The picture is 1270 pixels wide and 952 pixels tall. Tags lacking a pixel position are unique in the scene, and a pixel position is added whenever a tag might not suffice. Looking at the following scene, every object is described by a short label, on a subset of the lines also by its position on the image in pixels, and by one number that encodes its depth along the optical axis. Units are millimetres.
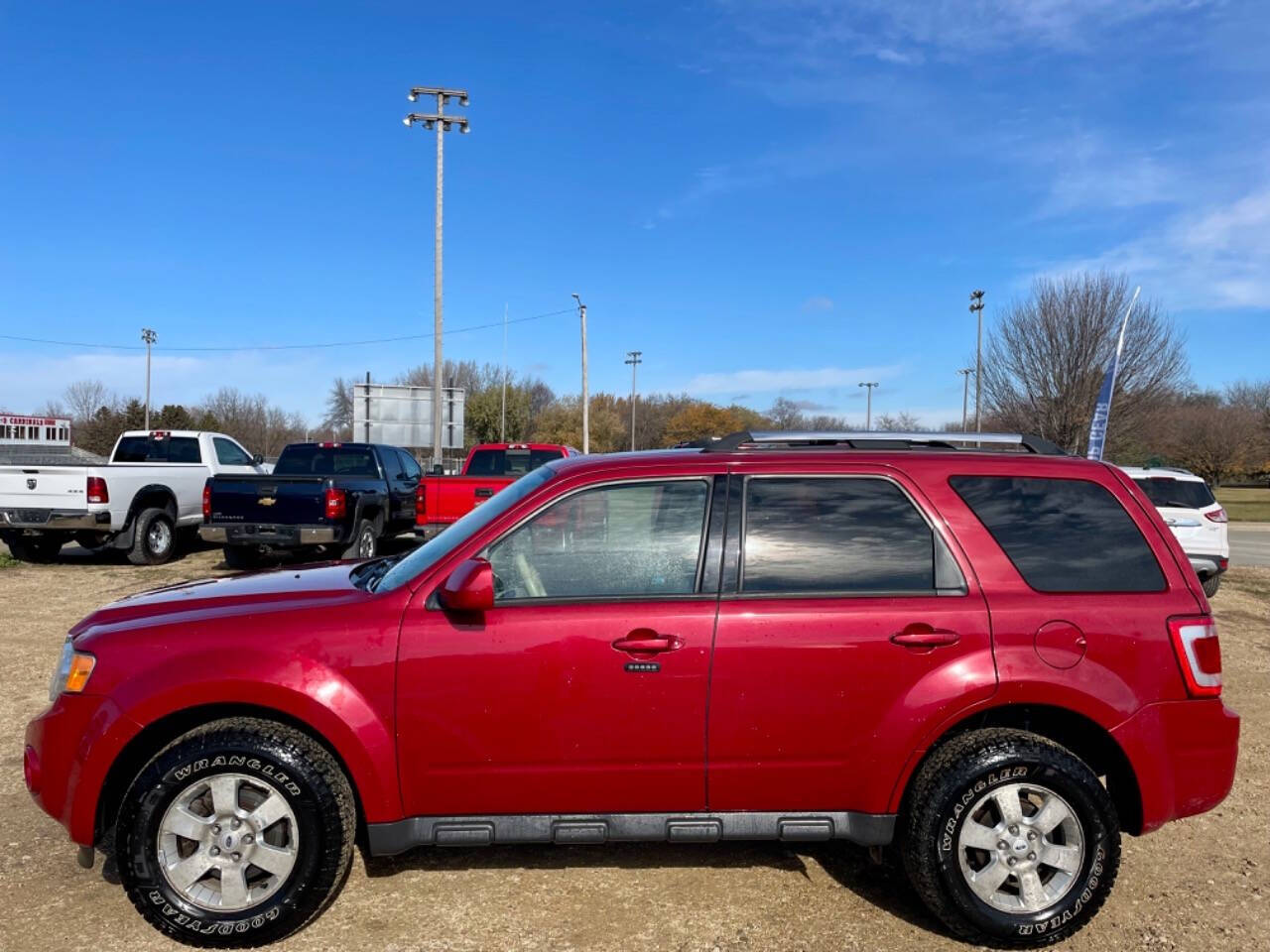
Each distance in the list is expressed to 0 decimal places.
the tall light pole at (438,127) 25250
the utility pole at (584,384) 40238
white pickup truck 11531
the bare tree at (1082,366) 27438
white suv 11016
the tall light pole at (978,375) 31334
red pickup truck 10914
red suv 3107
